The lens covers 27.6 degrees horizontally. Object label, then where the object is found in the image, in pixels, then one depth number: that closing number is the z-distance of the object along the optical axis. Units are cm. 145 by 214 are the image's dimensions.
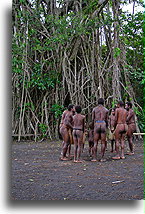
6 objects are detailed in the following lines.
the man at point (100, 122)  527
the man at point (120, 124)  560
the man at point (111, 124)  642
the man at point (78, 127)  508
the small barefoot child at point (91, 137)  581
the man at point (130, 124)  623
